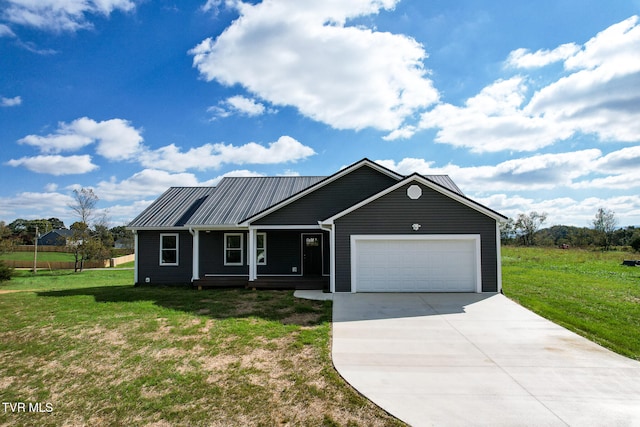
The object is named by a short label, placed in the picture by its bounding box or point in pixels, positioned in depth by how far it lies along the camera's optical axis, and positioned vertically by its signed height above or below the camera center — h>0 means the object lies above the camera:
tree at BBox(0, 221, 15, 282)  17.64 -0.88
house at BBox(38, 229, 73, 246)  53.52 -0.23
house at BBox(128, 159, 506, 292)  11.95 -0.09
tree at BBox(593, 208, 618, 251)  42.41 +0.56
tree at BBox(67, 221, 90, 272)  27.30 -0.31
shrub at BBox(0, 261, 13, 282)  17.55 -1.96
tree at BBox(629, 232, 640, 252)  33.12 -1.34
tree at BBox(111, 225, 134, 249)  49.72 -0.34
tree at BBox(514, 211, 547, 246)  50.88 +0.77
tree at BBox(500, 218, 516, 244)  52.34 -0.31
